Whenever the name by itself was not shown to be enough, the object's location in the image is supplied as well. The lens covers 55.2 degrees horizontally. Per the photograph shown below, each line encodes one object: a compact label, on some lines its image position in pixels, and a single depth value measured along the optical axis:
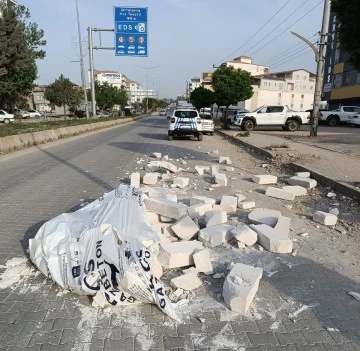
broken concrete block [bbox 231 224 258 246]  3.95
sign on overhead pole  22.33
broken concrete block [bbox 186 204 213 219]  4.79
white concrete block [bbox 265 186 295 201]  6.30
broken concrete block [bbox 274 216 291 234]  4.30
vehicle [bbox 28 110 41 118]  58.42
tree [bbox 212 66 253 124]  28.13
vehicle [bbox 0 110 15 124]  37.38
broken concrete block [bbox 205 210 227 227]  4.44
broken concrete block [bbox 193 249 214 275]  3.37
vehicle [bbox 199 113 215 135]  23.34
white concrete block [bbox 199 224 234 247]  3.97
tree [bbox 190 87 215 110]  46.57
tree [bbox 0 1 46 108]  18.17
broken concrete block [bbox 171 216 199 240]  4.10
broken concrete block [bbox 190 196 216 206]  5.14
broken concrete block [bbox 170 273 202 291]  3.11
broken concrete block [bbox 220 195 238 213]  5.26
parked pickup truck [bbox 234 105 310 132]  25.53
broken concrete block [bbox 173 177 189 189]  7.09
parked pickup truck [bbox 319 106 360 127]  31.94
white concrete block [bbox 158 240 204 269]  3.39
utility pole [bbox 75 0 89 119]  29.67
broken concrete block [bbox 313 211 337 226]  4.89
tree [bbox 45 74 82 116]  55.06
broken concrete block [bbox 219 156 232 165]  10.32
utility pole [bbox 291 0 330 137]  17.70
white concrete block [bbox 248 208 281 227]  4.53
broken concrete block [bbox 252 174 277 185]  7.74
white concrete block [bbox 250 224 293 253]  3.86
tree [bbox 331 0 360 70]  6.20
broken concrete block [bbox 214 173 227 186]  7.37
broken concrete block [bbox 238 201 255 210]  5.56
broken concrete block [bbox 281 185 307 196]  6.64
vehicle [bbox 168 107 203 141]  18.58
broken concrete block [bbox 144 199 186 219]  4.46
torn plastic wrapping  2.77
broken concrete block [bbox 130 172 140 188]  6.87
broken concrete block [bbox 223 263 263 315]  2.77
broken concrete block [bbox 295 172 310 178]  8.13
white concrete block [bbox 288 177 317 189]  7.18
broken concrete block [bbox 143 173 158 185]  7.25
